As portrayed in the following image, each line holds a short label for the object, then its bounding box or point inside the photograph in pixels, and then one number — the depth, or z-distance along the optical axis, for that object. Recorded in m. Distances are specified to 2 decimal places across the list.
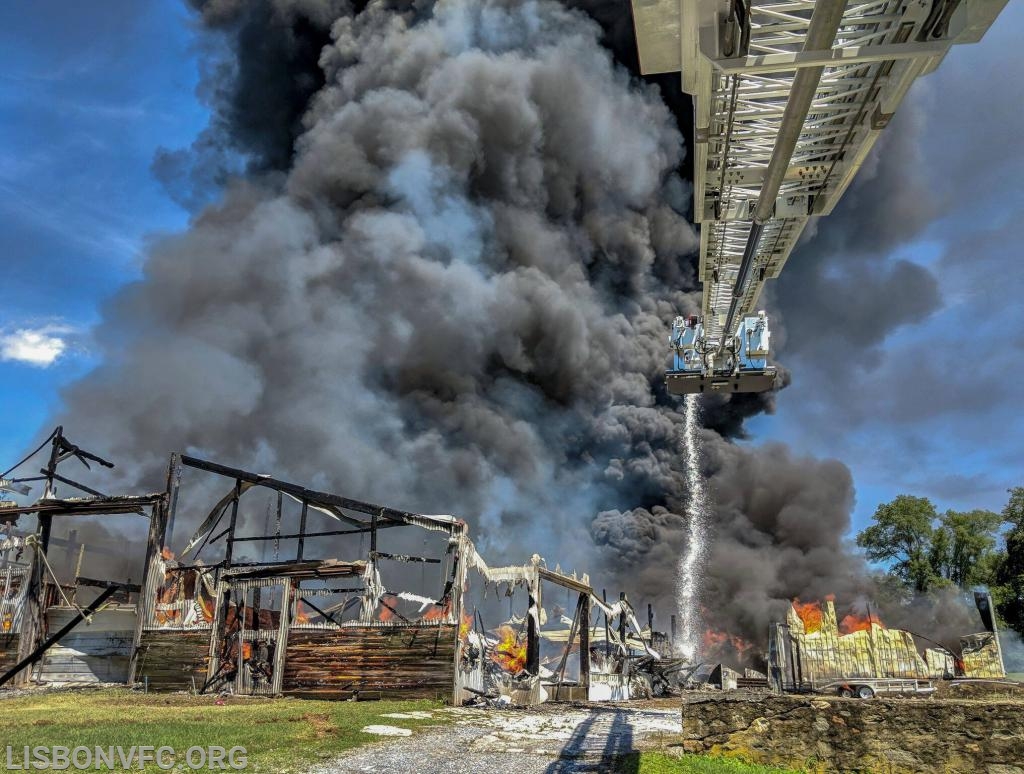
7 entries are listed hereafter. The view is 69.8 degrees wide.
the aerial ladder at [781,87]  5.59
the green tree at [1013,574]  46.88
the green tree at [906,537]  59.56
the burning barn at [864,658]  19.47
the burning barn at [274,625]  19.27
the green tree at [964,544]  58.12
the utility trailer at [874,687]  21.81
